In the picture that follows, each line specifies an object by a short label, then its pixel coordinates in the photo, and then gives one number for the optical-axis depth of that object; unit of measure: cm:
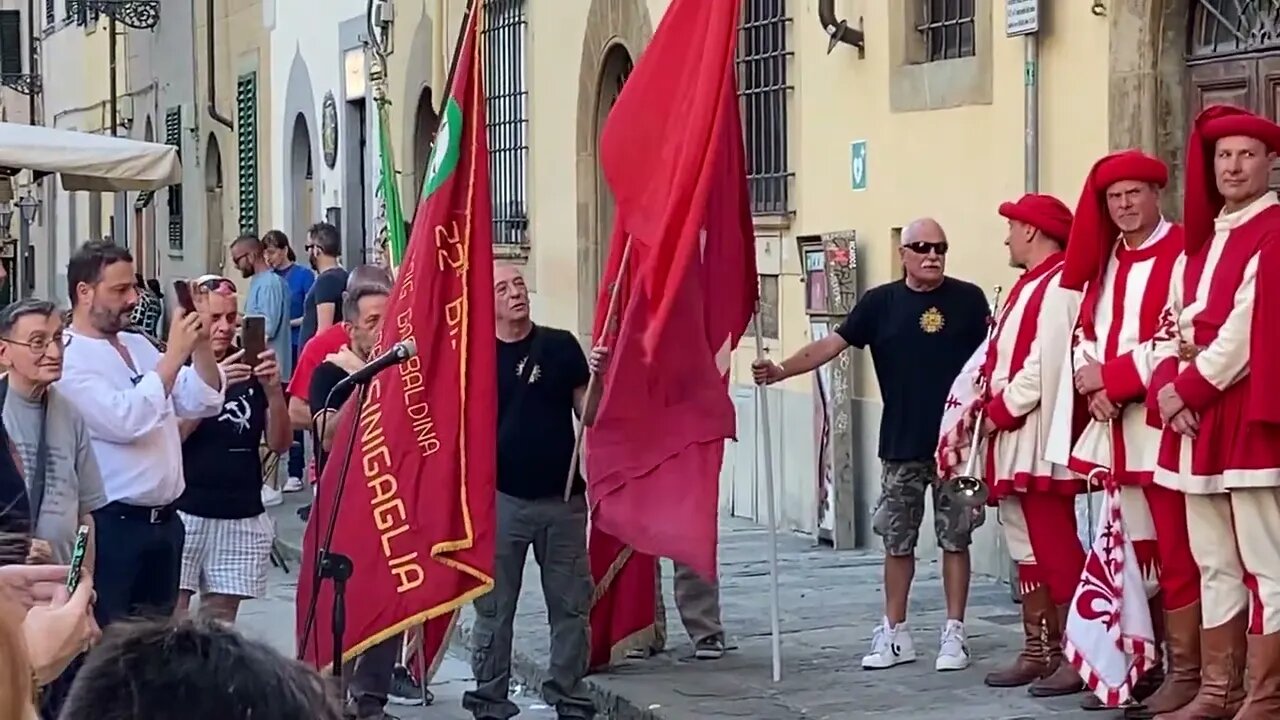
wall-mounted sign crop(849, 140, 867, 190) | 1232
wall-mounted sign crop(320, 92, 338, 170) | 2386
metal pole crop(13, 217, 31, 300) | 4453
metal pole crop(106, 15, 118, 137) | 3534
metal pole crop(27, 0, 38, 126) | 4572
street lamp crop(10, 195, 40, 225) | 4138
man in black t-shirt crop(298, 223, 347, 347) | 1542
